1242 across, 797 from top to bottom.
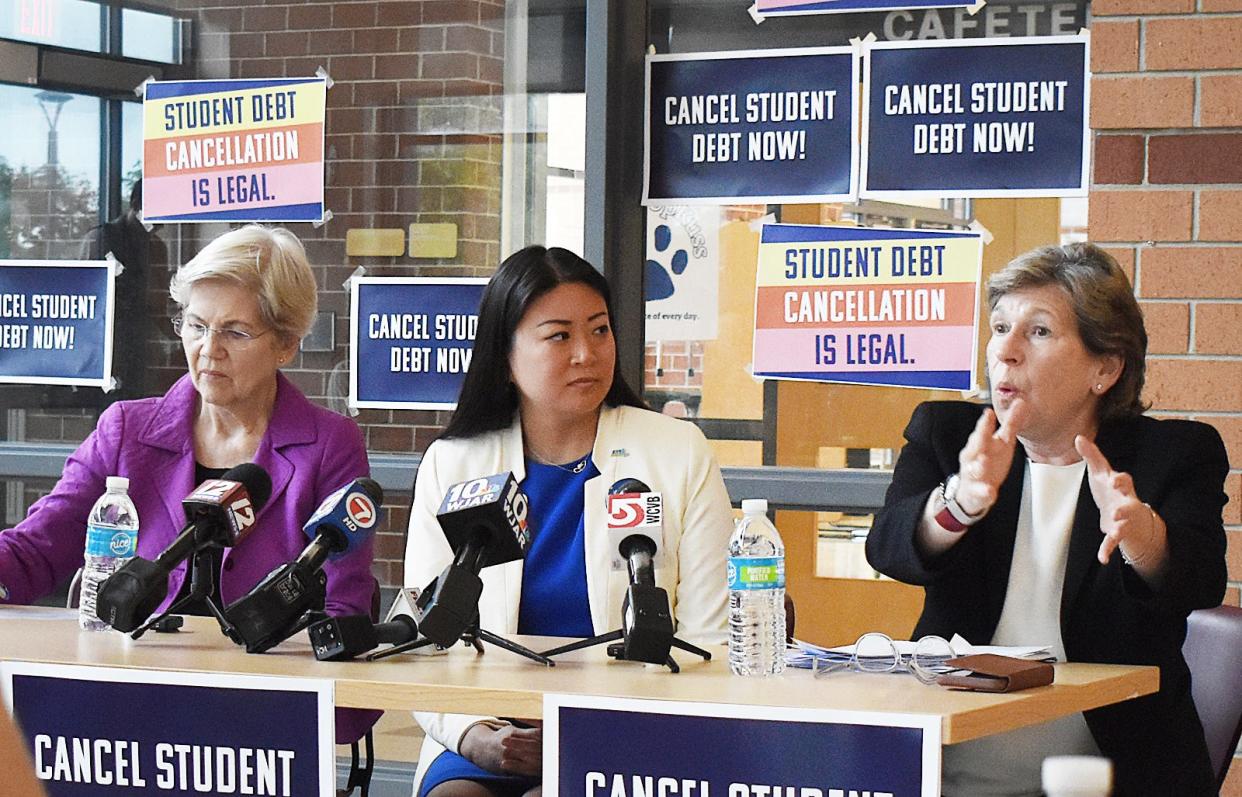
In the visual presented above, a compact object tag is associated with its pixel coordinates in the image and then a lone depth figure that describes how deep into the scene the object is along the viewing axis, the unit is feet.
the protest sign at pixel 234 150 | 14.75
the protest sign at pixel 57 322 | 15.49
